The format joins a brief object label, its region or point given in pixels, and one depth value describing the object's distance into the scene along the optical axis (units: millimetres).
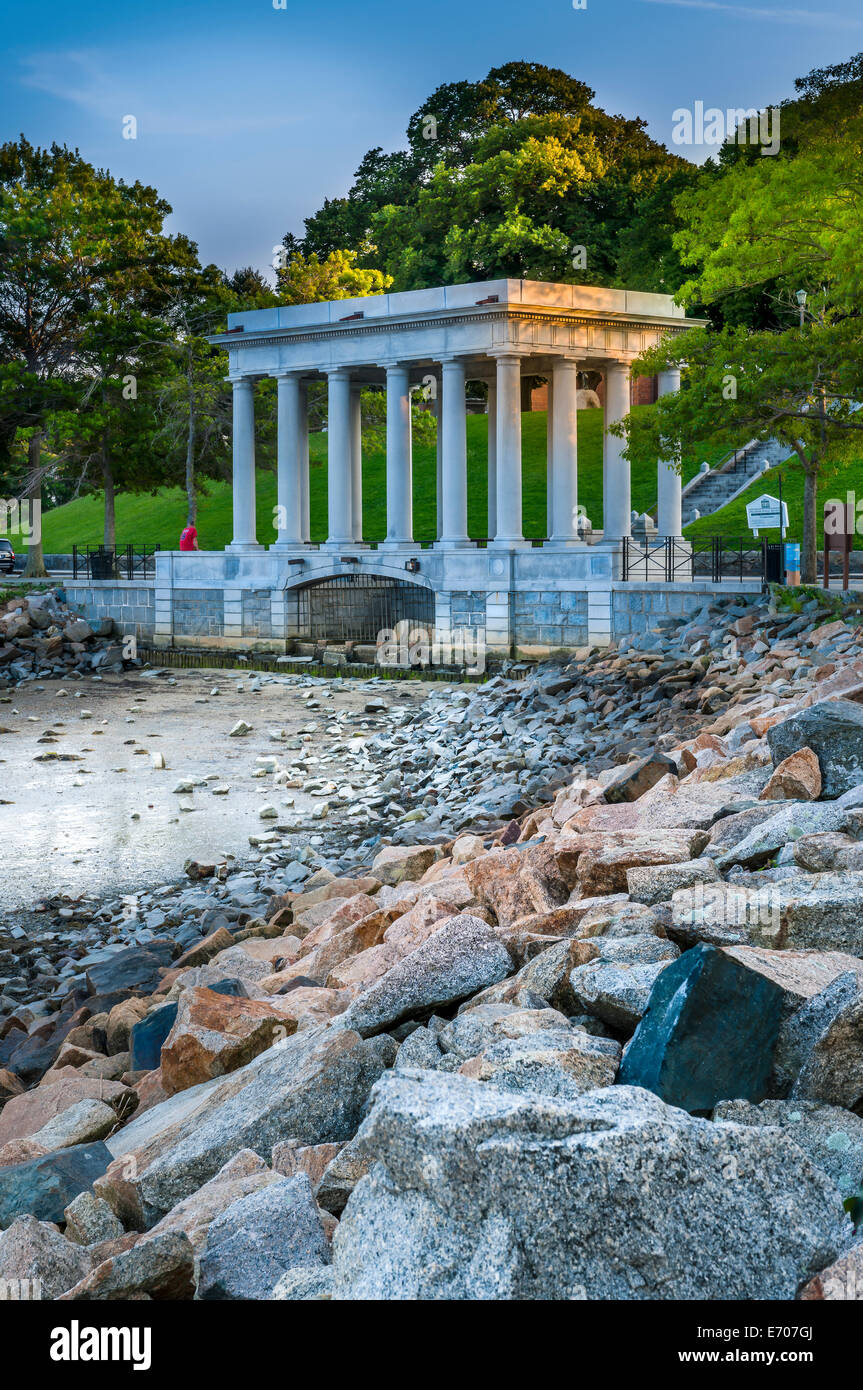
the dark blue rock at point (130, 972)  12383
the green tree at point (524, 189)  60406
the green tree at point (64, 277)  51500
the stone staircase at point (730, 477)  51812
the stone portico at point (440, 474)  37875
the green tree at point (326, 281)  54844
